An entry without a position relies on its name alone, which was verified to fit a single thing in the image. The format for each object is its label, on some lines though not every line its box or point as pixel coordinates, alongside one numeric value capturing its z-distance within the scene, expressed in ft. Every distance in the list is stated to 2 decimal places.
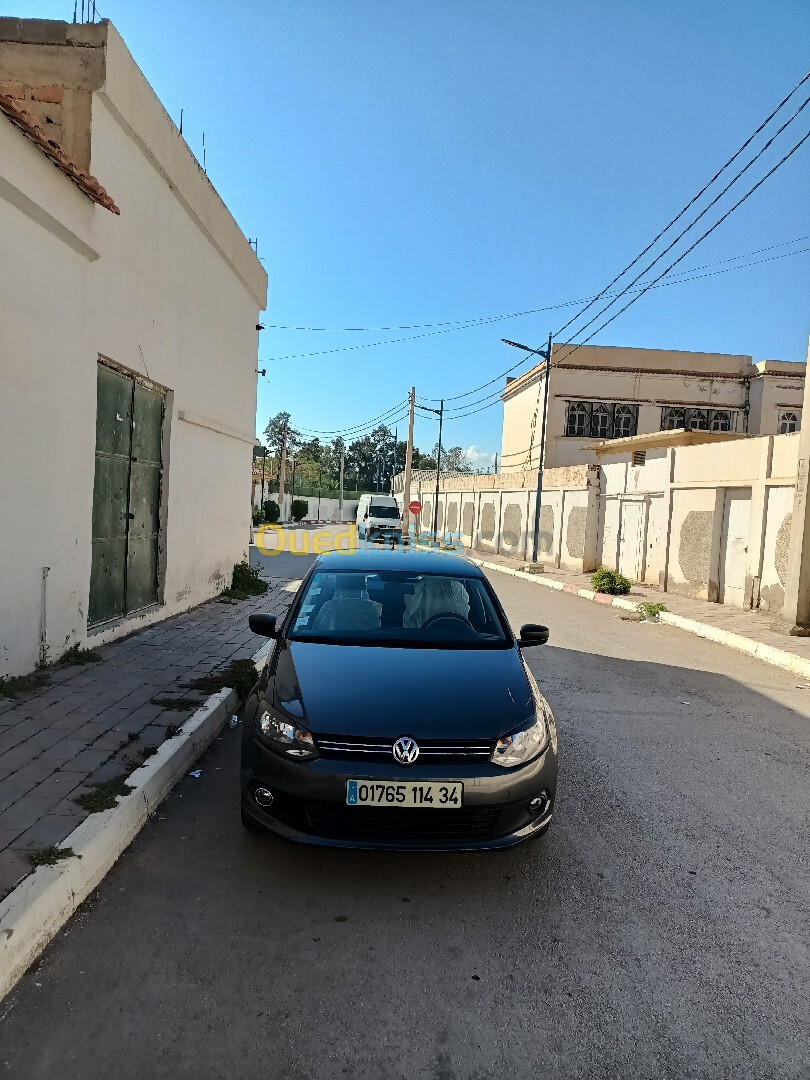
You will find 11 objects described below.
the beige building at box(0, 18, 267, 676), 18.49
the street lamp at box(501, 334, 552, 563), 76.79
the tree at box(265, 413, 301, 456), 373.03
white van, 106.86
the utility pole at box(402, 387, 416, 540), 148.75
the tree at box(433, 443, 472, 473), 395.34
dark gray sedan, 10.18
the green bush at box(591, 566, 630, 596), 53.67
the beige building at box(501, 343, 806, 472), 112.68
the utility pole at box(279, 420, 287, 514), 178.29
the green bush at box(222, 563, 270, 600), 41.39
